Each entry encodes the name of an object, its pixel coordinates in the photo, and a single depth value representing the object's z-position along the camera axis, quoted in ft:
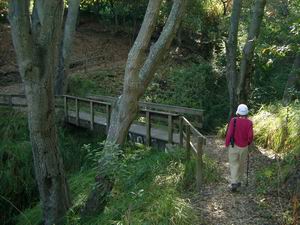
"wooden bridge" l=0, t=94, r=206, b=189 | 29.96
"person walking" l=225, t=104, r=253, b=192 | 26.02
